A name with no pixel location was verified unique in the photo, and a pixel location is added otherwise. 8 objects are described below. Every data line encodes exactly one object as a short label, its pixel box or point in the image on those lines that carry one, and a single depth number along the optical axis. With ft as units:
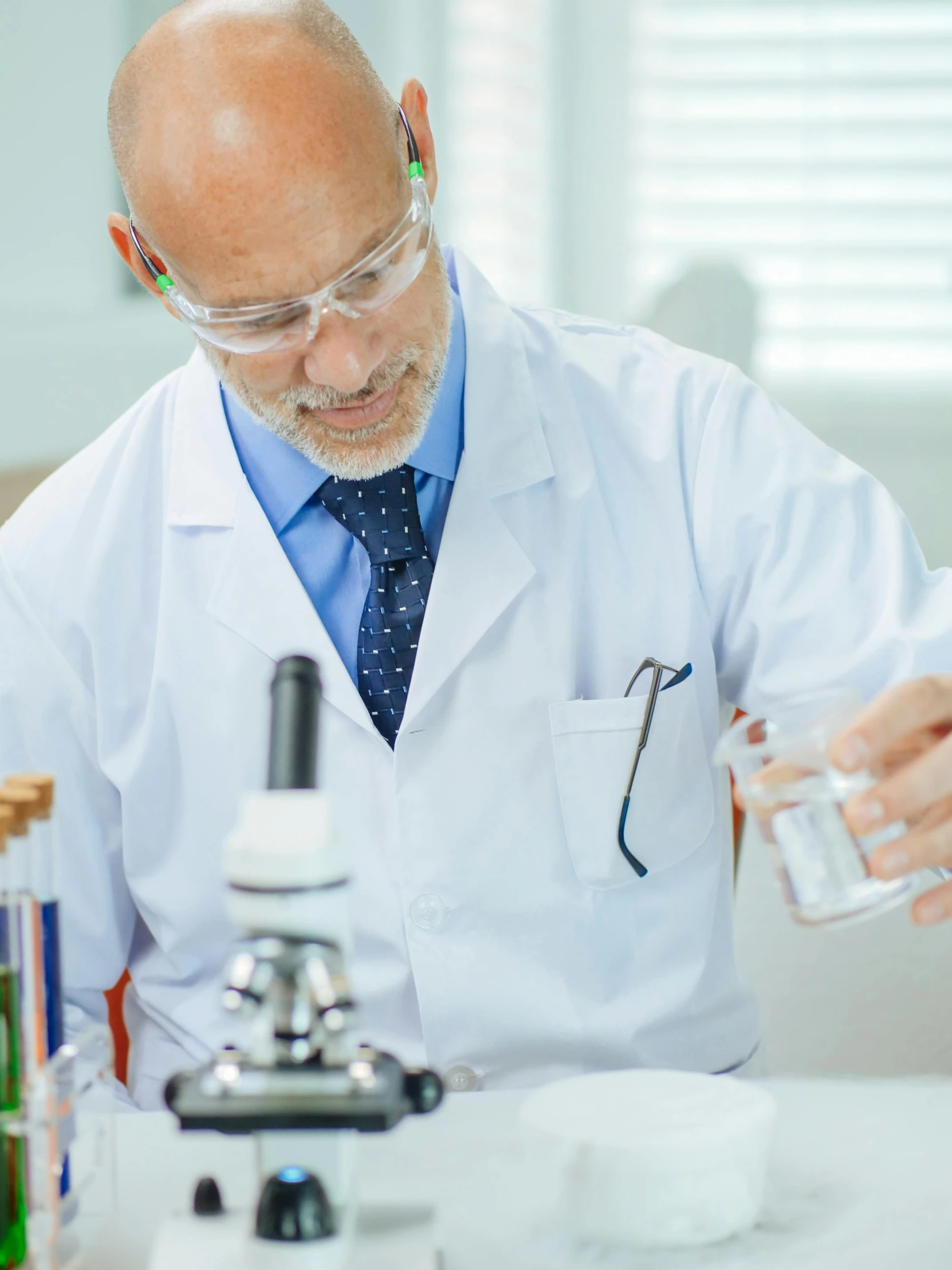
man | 5.42
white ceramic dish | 4.40
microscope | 4.09
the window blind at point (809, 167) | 10.85
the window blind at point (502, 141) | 11.08
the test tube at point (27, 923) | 4.28
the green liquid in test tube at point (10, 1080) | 4.27
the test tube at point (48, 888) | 4.32
